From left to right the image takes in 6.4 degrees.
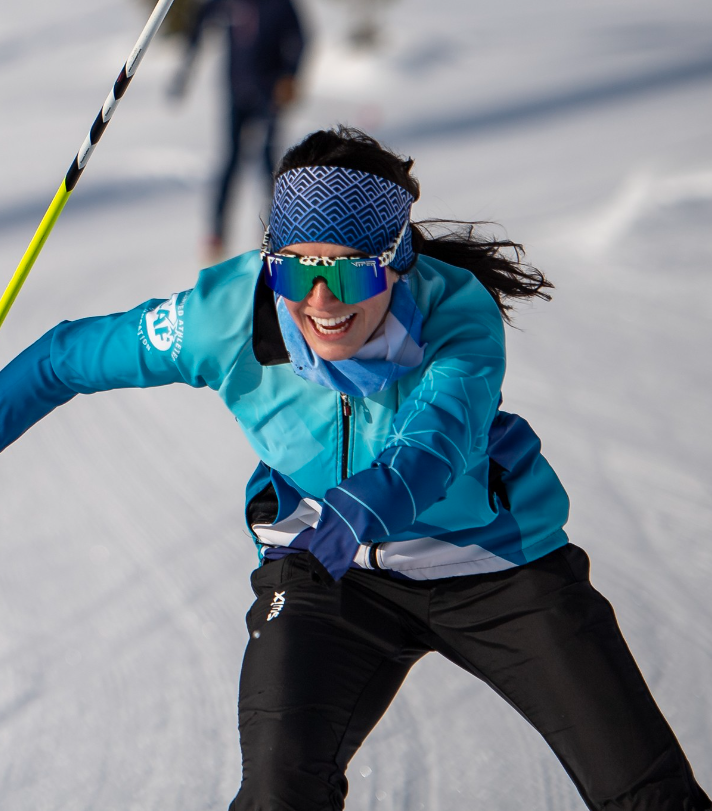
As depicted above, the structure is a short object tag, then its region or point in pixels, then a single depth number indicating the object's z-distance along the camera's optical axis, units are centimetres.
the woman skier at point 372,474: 704
